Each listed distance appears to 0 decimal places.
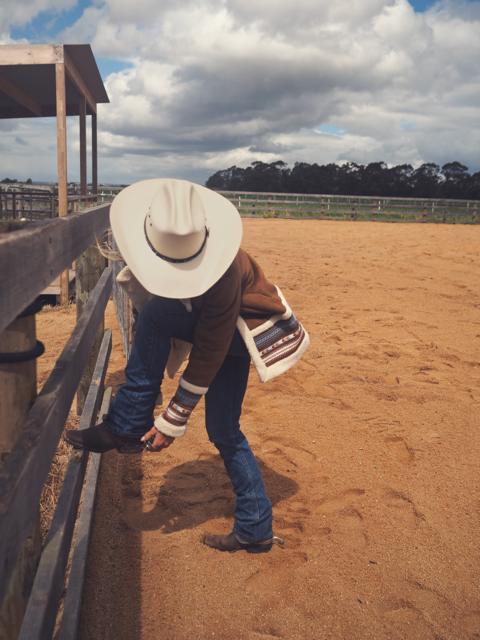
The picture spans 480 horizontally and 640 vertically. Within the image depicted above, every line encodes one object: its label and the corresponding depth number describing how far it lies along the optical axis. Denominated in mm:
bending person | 2080
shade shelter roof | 7574
